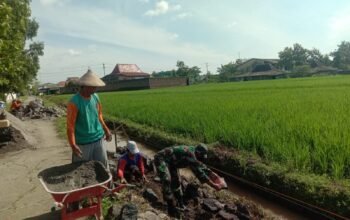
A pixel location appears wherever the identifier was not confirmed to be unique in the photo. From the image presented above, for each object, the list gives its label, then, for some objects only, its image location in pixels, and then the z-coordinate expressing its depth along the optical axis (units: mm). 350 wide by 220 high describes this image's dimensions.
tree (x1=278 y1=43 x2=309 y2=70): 66125
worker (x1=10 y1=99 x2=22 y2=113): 17328
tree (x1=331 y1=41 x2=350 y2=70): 69438
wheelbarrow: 3186
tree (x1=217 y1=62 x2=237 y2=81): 58688
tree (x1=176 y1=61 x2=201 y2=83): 61125
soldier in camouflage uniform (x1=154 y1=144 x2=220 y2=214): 3945
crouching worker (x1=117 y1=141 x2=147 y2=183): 4766
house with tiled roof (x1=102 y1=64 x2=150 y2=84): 57891
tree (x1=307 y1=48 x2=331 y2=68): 67969
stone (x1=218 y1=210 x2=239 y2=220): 3856
